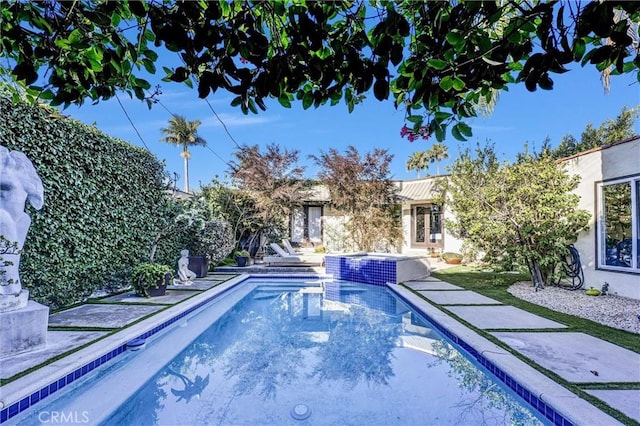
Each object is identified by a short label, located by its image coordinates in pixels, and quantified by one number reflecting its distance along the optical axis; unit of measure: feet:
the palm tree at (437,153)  128.55
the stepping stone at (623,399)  11.26
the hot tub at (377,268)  41.63
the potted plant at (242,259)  56.44
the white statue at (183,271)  38.58
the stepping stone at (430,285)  36.27
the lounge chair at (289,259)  57.77
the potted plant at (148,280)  29.76
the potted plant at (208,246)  44.16
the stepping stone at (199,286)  35.86
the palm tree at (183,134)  133.34
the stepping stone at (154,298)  28.37
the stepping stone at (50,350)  14.12
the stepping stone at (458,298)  28.76
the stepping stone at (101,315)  21.07
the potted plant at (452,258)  62.08
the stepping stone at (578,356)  13.97
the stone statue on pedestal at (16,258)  15.56
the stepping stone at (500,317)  21.36
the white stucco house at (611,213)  27.50
